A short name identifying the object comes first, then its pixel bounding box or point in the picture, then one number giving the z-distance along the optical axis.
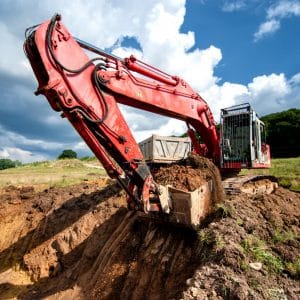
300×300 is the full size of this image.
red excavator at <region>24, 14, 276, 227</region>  5.76
